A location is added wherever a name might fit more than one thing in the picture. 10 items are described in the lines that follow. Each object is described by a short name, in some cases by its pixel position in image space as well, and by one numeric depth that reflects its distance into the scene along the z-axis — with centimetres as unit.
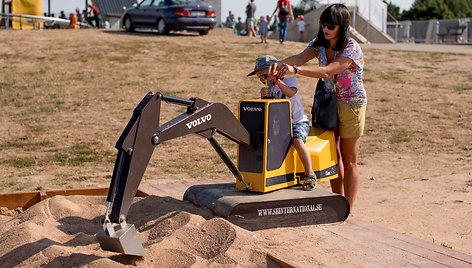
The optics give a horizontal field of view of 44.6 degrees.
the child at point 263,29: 1988
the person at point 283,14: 1934
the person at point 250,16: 2184
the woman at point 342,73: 474
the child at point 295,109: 475
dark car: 1870
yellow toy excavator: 423
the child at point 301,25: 2713
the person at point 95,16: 2880
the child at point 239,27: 3403
